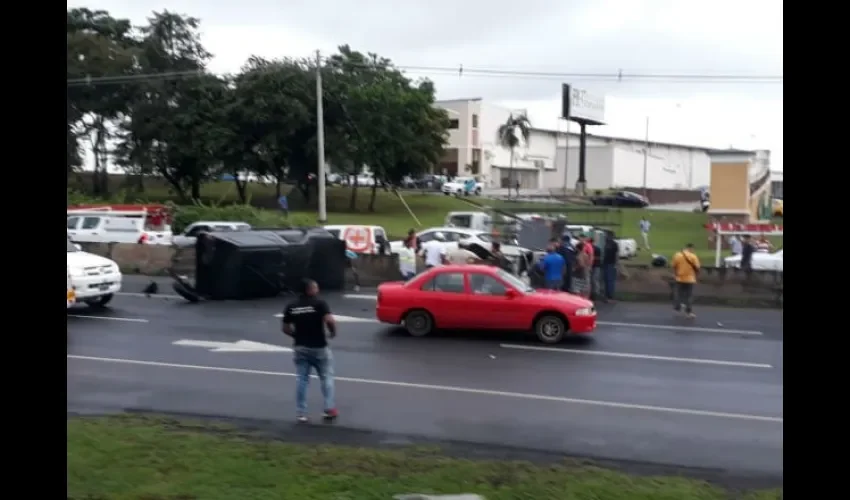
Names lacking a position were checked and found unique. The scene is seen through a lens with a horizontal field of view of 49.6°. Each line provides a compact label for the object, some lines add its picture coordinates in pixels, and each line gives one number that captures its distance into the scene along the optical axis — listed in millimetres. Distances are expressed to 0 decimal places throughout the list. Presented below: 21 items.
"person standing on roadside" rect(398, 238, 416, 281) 24047
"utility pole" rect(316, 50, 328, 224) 39738
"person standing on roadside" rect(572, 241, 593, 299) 21922
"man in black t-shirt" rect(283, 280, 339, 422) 10242
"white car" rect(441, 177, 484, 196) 69188
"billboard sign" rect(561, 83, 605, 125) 65875
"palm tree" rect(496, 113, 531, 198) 78188
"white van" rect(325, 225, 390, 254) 29125
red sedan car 16438
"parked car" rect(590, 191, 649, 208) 61344
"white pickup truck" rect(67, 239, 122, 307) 19031
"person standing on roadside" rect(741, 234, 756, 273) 25297
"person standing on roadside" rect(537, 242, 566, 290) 19906
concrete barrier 22828
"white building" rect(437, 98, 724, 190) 91062
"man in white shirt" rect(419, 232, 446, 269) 23156
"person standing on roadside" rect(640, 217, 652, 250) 38000
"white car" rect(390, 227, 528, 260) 29761
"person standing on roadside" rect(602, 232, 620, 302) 22391
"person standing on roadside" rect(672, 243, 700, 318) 20016
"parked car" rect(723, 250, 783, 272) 25577
